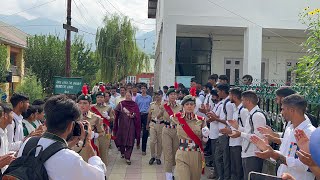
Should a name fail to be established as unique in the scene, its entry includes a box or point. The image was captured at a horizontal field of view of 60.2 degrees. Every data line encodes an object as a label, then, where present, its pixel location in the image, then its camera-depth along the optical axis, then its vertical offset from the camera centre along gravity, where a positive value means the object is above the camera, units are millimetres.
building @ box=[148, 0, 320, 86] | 10468 +2308
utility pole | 10621 +1491
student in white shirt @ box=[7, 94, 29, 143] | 3695 -539
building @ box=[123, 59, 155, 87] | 28919 +728
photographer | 1893 -500
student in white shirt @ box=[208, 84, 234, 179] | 5053 -1030
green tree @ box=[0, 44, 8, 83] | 14956 +914
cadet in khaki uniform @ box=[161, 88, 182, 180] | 5503 -1163
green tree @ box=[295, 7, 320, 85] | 4286 +319
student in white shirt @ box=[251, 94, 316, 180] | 2776 -641
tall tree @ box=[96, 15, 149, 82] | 22738 +2819
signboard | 8765 -184
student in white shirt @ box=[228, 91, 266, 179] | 3994 -696
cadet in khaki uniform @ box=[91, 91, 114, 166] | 5960 -715
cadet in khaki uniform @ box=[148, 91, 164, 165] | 6963 -1213
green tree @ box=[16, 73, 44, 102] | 12543 -376
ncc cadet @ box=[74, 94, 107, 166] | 4950 -654
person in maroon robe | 7221 -1173
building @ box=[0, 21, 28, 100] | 18794 +1989
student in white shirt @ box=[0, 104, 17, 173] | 3182 -558
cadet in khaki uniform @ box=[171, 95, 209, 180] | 4523 -1098
